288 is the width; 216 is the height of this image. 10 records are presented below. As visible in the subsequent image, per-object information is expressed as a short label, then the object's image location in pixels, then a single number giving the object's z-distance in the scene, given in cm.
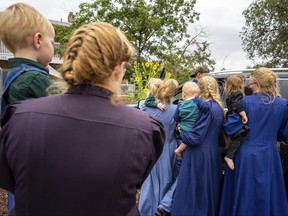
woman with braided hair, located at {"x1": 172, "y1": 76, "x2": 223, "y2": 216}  281
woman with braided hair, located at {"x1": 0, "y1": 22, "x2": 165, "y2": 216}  86
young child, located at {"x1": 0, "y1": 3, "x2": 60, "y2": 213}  119
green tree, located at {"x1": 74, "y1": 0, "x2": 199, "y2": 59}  1579
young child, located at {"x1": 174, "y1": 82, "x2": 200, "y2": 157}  286
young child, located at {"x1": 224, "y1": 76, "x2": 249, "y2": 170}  265
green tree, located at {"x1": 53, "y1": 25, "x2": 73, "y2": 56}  1664
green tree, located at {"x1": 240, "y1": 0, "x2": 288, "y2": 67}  1564
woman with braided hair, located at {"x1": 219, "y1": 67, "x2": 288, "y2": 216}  260
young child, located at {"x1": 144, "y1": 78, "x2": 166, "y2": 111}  315
